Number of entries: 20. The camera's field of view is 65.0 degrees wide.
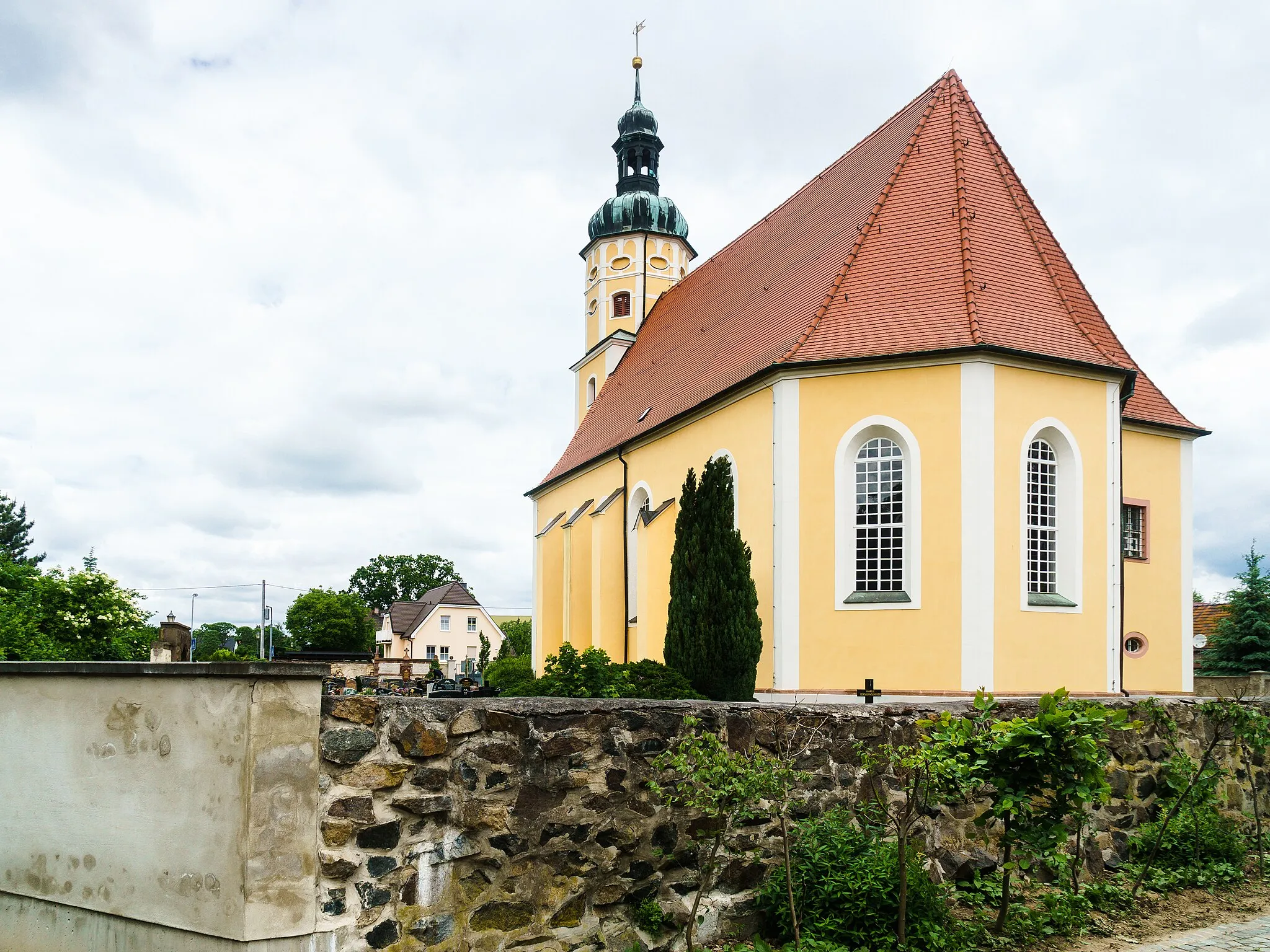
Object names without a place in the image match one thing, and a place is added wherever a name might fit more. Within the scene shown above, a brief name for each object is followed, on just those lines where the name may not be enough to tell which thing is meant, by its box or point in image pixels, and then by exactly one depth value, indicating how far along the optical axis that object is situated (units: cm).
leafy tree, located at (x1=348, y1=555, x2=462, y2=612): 8400
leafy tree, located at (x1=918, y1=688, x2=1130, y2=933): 524
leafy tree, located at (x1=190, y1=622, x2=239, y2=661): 8357
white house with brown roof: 7156
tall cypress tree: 1459
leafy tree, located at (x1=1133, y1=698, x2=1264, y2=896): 726
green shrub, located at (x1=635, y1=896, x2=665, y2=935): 527
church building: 1417
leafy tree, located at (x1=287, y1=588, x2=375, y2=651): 6875
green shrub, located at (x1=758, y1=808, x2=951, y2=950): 535
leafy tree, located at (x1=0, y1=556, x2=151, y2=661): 2330
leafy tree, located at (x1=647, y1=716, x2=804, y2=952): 502
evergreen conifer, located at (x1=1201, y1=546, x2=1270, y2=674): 2256
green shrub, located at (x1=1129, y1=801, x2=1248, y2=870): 714
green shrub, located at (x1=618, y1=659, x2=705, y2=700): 1364
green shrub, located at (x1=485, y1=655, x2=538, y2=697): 2191
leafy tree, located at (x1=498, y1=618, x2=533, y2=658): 6359
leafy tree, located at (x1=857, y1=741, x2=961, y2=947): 524
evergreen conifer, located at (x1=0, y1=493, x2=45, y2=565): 5534
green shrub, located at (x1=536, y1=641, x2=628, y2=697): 1303
